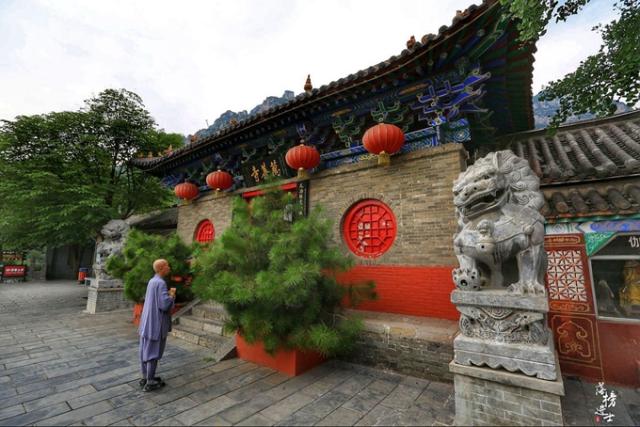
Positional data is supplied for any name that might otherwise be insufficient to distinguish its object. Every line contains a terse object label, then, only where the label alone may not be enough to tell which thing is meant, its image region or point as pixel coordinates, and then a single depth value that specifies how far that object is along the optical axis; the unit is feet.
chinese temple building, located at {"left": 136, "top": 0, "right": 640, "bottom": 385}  12.39
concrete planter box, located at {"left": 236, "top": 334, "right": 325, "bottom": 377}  12.67
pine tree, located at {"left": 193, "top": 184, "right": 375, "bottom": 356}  11.35
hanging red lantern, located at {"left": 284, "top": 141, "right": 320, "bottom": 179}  18.06
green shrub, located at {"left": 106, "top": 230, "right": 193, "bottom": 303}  20.59
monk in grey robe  11.29
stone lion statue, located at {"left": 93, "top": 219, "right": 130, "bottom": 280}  30.19
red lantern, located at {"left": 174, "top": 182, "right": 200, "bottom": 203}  28.25
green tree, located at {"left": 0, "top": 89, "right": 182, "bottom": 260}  30.86
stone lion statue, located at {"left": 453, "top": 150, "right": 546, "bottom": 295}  9.06
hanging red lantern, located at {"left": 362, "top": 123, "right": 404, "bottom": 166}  15.02
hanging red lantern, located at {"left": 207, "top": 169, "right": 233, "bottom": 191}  24.75
